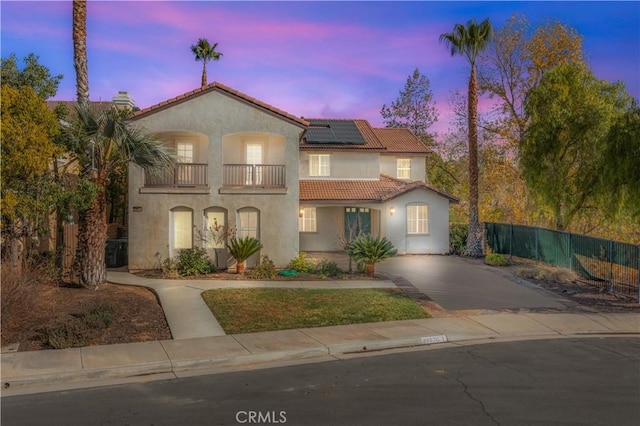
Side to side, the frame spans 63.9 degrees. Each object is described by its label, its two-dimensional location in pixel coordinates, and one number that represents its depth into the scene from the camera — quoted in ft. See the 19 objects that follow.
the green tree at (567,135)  65.05
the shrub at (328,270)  59.36
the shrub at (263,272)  58.13
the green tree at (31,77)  46.26
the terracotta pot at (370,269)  60.25
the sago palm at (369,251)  59.47
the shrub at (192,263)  58.94
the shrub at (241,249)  60.13
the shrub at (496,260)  71.87
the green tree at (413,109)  162.61
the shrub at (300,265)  62.03
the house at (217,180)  63.36
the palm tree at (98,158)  48.01
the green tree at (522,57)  94.32
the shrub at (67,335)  31.13
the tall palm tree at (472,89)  81.82
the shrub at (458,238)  87.20
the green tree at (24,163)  40.68
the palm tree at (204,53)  123.13
